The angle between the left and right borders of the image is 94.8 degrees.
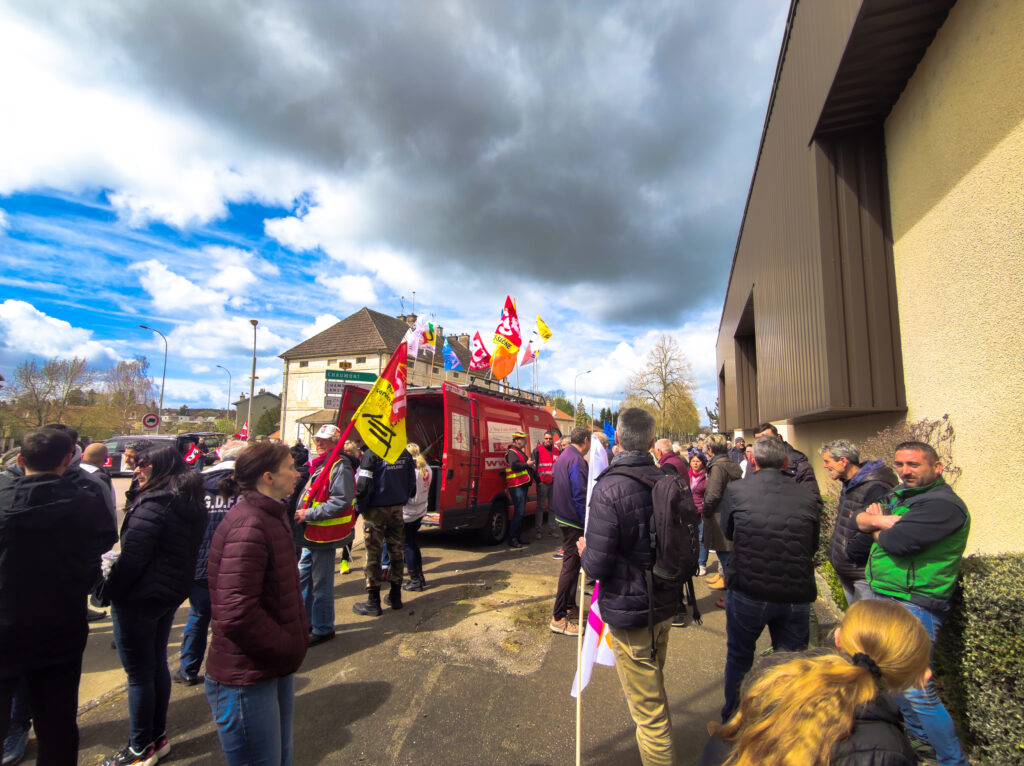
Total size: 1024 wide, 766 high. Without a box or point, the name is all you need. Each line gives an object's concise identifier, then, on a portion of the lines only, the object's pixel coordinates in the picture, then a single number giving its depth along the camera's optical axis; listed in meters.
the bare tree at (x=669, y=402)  45.28
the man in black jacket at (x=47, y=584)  2.28
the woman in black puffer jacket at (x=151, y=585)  2.77
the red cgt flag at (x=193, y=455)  7.81
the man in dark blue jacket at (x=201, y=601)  3.63
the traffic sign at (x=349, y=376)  7.59
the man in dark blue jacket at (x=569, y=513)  4.68
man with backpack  2.48
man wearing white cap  4.39
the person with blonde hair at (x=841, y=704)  1.12
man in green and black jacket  2.53
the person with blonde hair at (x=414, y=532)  5.86
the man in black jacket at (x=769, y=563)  2.88
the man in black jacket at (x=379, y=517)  5.09
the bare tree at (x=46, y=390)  34.41
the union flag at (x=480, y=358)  13.11
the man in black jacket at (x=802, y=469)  5.02
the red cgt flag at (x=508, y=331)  12.16
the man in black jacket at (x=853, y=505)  3.30
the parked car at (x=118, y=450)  20.00
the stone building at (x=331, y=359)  37.94
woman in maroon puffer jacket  2.00
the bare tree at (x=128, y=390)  42.10
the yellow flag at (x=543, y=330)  14.80
